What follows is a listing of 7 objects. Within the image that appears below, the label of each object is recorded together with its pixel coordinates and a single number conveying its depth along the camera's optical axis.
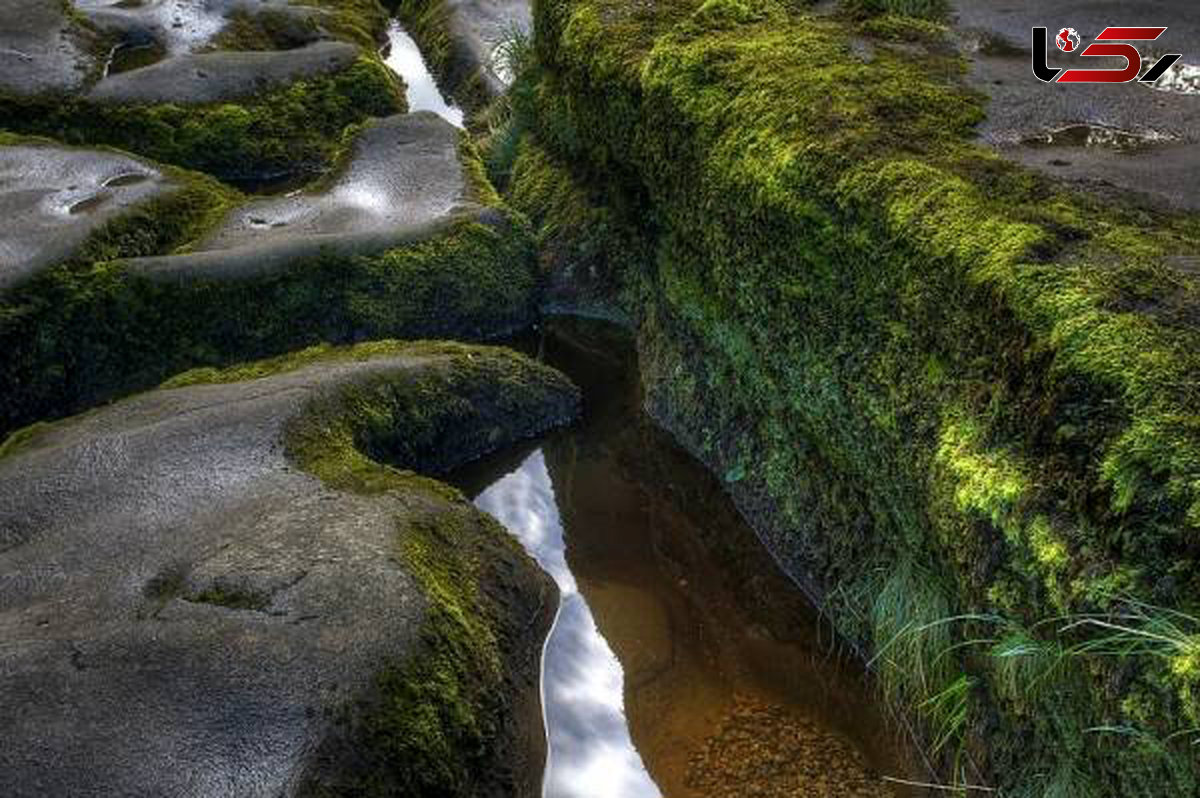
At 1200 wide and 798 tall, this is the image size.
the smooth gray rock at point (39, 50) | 12.48
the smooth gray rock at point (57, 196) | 8.91
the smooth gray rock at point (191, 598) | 4.71
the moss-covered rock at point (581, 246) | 9.63
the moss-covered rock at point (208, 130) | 12.11
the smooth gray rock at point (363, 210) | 8.94
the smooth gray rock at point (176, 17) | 13.98
